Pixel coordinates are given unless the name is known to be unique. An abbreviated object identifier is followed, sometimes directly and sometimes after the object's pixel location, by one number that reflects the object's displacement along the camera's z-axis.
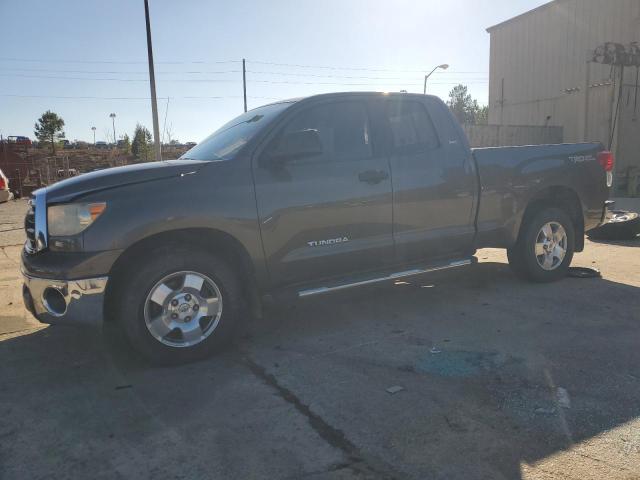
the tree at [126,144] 44.38
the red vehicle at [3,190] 11.83
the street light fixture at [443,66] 34.75
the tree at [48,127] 53.03
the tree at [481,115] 86.01
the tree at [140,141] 35.66
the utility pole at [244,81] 31.75
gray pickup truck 3.57
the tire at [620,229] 8.43
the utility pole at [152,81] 16.12
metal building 15.48
